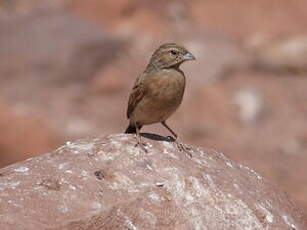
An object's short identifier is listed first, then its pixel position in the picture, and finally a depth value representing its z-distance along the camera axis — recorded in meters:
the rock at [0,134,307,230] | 6.26
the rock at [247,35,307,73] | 19.19
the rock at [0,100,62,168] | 15.37
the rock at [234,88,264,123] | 17.19
